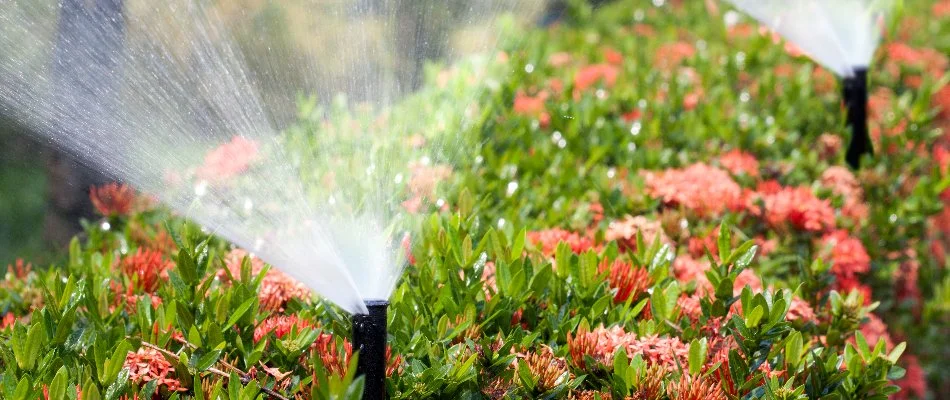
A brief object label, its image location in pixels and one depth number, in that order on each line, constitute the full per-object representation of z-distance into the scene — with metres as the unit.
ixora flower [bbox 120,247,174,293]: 2.43
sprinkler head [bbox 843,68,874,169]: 3.81
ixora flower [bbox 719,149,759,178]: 3.53
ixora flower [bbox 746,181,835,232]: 3.14
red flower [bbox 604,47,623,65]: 5.18
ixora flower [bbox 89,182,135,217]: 3.12
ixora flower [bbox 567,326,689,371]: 1.99
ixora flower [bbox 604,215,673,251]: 2.78
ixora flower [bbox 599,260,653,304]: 2.34
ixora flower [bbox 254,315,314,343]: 2.01
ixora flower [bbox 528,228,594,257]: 2.61
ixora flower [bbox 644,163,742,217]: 3.12
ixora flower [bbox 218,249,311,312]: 2.25
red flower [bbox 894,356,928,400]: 4.01
